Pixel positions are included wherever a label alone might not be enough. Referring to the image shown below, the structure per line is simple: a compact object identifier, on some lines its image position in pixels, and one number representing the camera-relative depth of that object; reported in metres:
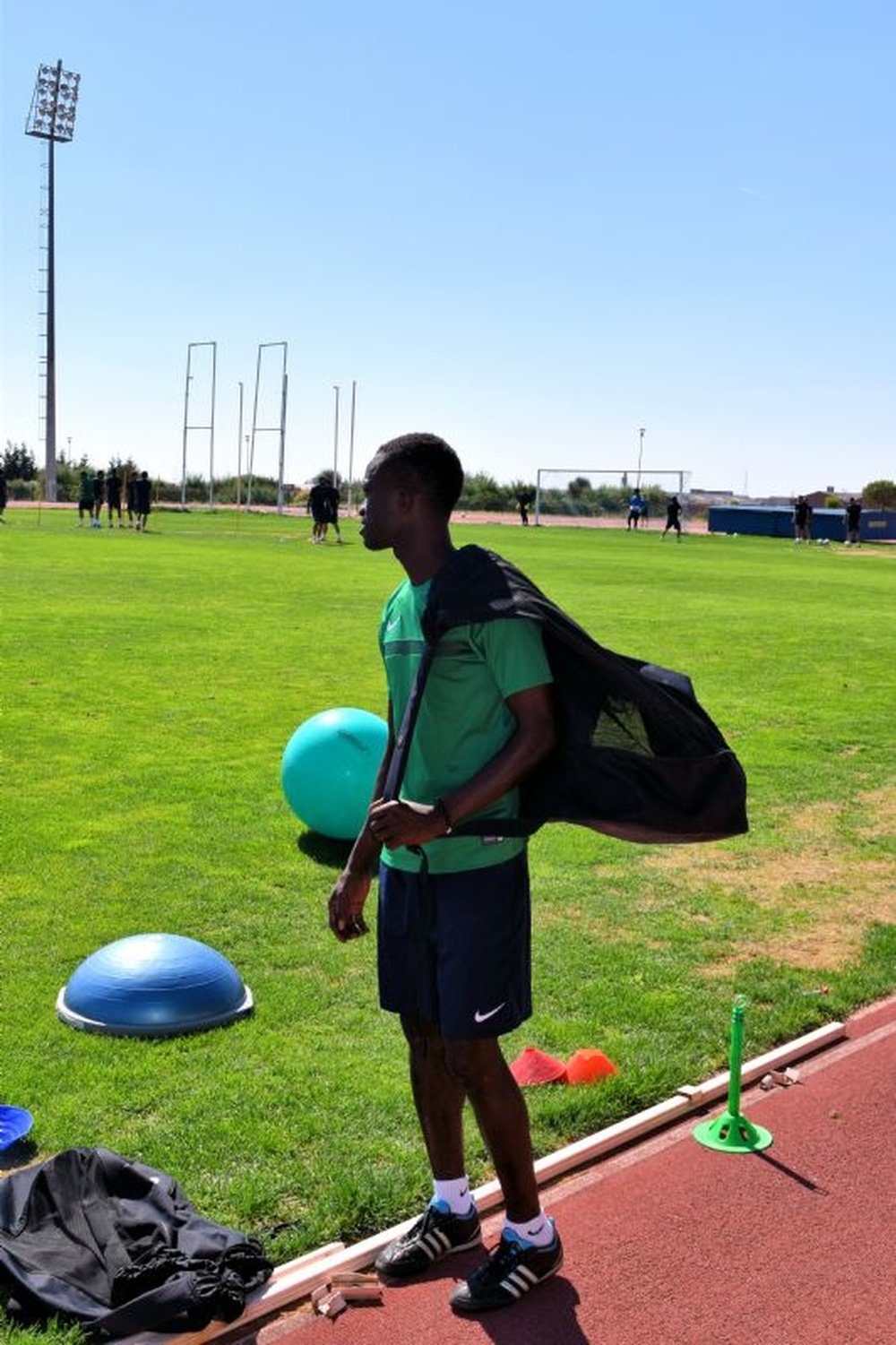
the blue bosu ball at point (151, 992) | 5.50
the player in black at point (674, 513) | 56.56
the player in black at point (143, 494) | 43.66
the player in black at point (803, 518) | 56.25
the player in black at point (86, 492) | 45.06
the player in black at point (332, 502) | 40.47
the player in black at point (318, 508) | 40.09
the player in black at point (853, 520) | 54.84
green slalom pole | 4.70
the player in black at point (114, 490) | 46.75
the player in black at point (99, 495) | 45.22
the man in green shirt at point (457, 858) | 3.52
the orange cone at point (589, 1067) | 5.19
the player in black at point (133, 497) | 44.84
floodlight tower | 75.44
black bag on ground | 3.57
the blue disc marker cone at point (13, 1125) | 4.54
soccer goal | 67.00
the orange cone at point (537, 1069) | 5.17
